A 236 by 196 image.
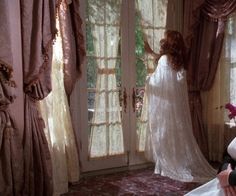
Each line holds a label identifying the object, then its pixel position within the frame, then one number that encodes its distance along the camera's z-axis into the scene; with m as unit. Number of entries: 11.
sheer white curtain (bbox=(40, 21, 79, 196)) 3.51
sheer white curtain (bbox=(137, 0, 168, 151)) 4.45
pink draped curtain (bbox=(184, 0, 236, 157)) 4.46
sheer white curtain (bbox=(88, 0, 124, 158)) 4.13
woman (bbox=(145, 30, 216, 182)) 4.12
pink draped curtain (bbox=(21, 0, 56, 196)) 3.13
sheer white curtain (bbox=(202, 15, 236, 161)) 4.46
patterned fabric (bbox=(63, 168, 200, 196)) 3.53
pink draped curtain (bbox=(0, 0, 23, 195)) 2.89
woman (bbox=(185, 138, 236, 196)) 1.53
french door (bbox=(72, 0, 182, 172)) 4.10
